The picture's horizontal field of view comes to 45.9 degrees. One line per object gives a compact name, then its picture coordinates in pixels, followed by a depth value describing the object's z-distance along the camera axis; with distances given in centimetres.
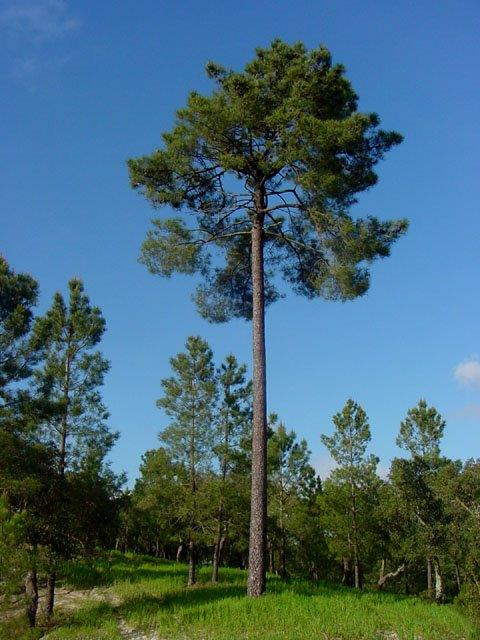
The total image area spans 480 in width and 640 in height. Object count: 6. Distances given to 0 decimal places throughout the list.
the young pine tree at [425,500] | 2391
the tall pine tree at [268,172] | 1300
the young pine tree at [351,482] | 2809
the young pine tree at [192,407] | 2331
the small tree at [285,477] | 2970
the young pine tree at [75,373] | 1712
